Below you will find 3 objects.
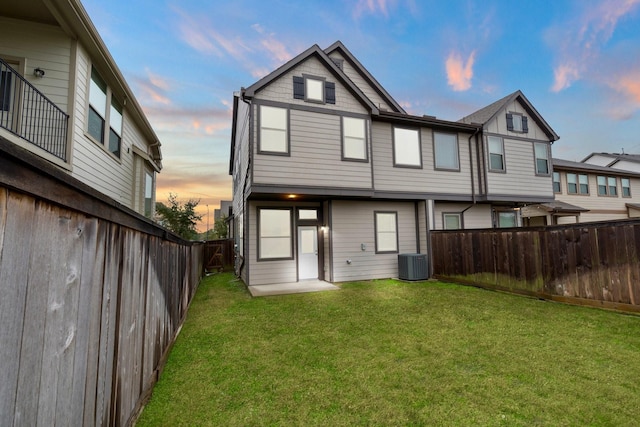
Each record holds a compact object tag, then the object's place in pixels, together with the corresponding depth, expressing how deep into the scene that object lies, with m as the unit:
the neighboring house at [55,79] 5.55
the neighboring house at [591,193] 16.44
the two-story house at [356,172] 8.67
